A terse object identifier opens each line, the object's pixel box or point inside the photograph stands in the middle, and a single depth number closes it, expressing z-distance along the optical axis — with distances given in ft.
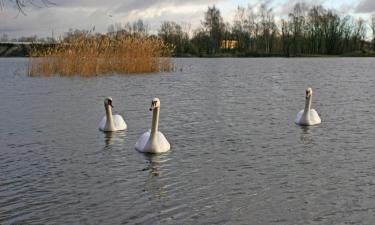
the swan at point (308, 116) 45.11
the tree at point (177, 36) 309.42
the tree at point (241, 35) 339.16
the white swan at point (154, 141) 33.42
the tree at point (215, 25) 328.90
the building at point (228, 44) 339.16
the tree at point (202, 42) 321.52
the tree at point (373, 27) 359.25
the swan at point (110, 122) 41.37
